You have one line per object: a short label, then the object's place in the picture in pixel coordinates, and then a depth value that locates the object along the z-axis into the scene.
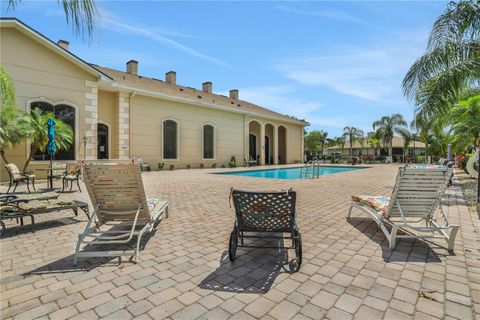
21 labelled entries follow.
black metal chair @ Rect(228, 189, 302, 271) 2.90
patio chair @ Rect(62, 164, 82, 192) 8.35
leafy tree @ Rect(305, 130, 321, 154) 47.31
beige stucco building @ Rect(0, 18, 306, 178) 11.33
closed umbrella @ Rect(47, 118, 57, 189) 8.36
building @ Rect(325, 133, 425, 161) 46.00
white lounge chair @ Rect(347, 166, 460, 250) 3.49
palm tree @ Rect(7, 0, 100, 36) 2.09
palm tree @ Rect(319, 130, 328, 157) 47.54
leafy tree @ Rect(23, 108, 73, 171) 10.28
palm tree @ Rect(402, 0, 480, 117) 7.89
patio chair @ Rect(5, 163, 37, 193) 8.00
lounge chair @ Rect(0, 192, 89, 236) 4.19
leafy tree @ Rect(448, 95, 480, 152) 8.42
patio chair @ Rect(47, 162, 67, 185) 9.30
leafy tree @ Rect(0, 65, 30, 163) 8.72
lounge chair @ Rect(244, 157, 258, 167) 23.69
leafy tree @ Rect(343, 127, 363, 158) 37.66
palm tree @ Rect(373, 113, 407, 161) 33.94
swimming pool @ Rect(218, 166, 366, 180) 18.05
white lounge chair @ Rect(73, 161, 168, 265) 3.32
